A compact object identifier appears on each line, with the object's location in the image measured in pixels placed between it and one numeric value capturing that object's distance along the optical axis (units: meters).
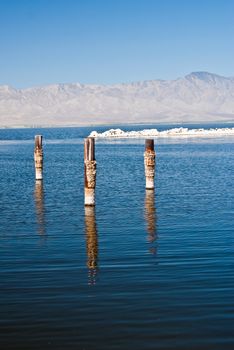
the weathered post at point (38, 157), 33.75
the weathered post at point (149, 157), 28.55
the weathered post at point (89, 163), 22.98
